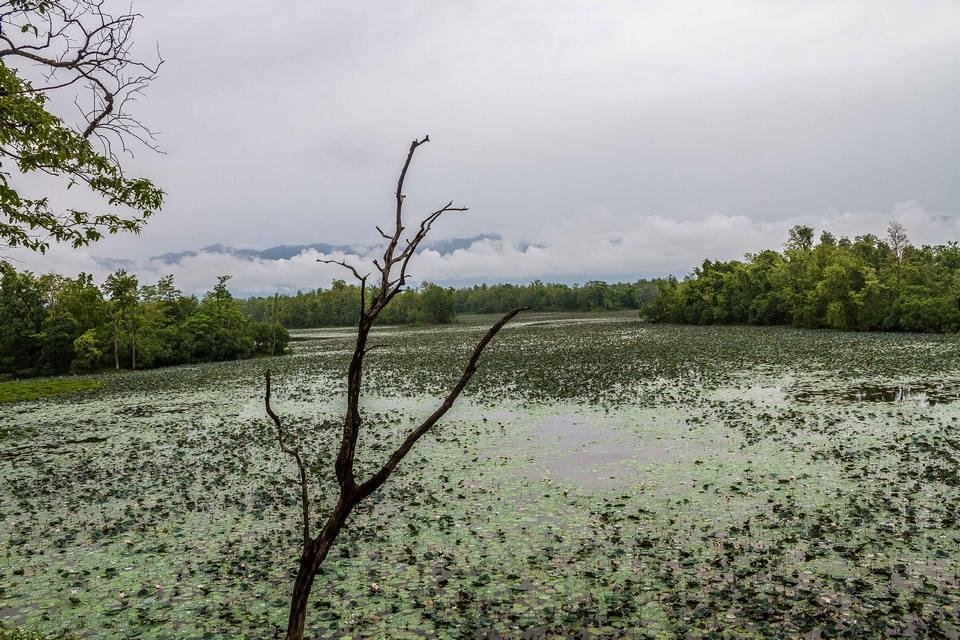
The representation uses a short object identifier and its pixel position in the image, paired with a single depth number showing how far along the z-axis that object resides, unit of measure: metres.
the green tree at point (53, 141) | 6.53
